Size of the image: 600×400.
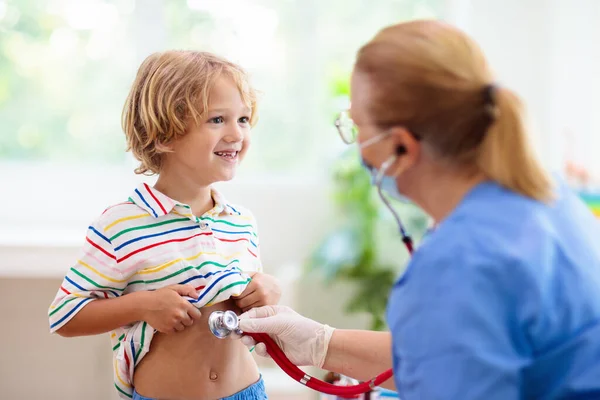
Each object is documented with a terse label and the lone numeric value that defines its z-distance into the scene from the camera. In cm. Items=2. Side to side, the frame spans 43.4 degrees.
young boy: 147
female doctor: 109
